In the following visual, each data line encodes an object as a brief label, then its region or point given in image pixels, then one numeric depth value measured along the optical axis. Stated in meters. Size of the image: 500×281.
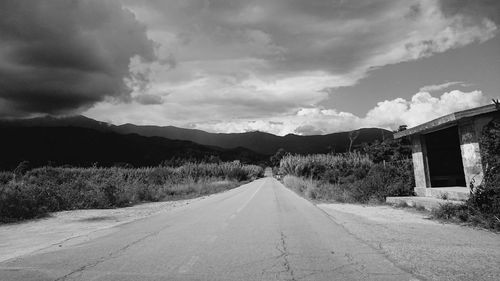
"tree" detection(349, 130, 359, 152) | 48.35
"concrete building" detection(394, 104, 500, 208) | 12.73
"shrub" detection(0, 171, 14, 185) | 39.22
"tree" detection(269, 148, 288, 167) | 168.59
